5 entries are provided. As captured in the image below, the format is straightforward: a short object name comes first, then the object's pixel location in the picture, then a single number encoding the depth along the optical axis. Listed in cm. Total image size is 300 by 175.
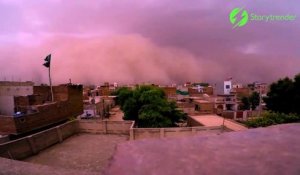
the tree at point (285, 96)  2006
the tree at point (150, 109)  1792
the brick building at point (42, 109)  1353
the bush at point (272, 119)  1315
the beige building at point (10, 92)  1888
